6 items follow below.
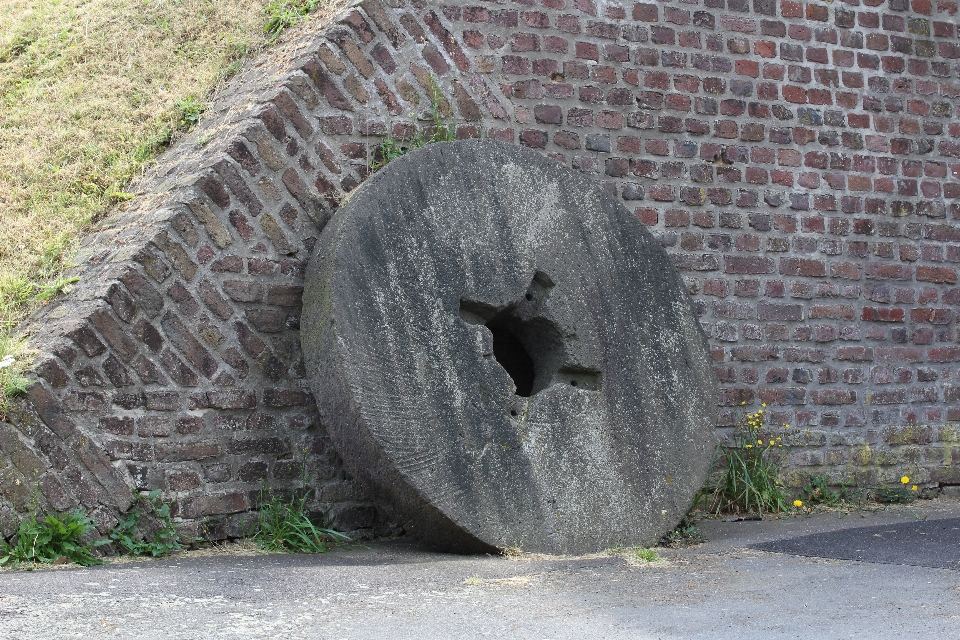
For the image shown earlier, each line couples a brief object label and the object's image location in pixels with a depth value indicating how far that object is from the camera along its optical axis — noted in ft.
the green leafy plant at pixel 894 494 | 35.73
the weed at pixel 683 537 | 28.45
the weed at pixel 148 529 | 24.66
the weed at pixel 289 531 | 26.37
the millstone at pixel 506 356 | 24.82
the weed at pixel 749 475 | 32.86
